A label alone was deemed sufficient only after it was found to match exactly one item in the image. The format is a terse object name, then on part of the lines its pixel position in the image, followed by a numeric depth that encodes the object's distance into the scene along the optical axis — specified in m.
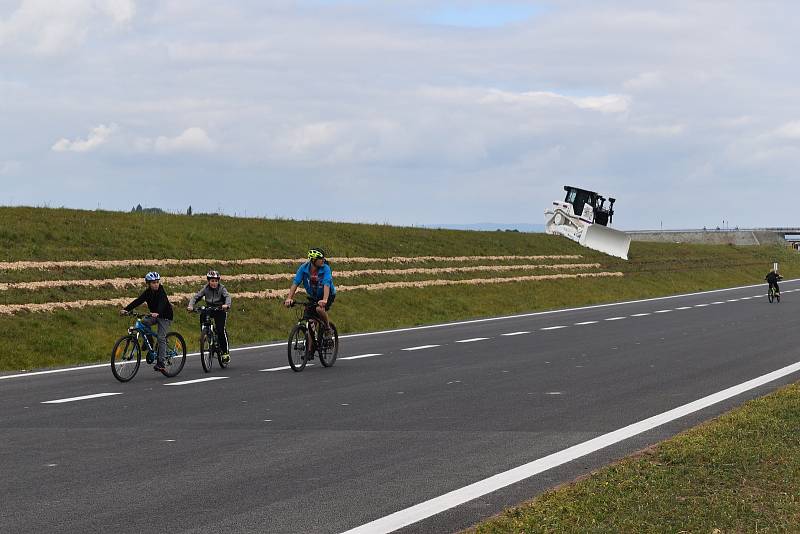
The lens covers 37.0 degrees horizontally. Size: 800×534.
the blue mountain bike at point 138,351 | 16.66
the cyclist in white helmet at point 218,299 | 18.19
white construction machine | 67.53
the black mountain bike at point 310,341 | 18.00
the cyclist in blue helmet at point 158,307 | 17.19
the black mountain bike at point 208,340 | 18.02
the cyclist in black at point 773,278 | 41.03
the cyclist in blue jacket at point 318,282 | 18.38
